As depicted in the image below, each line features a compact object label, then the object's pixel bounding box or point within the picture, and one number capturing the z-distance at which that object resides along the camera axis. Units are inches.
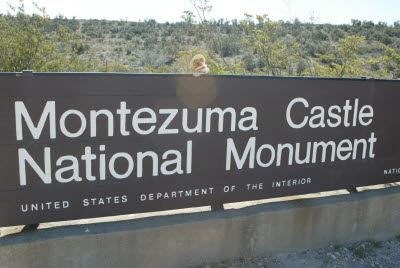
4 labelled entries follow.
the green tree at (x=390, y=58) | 467.8
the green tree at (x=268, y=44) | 455.2
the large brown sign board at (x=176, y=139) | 128.1
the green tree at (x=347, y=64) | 458.0
